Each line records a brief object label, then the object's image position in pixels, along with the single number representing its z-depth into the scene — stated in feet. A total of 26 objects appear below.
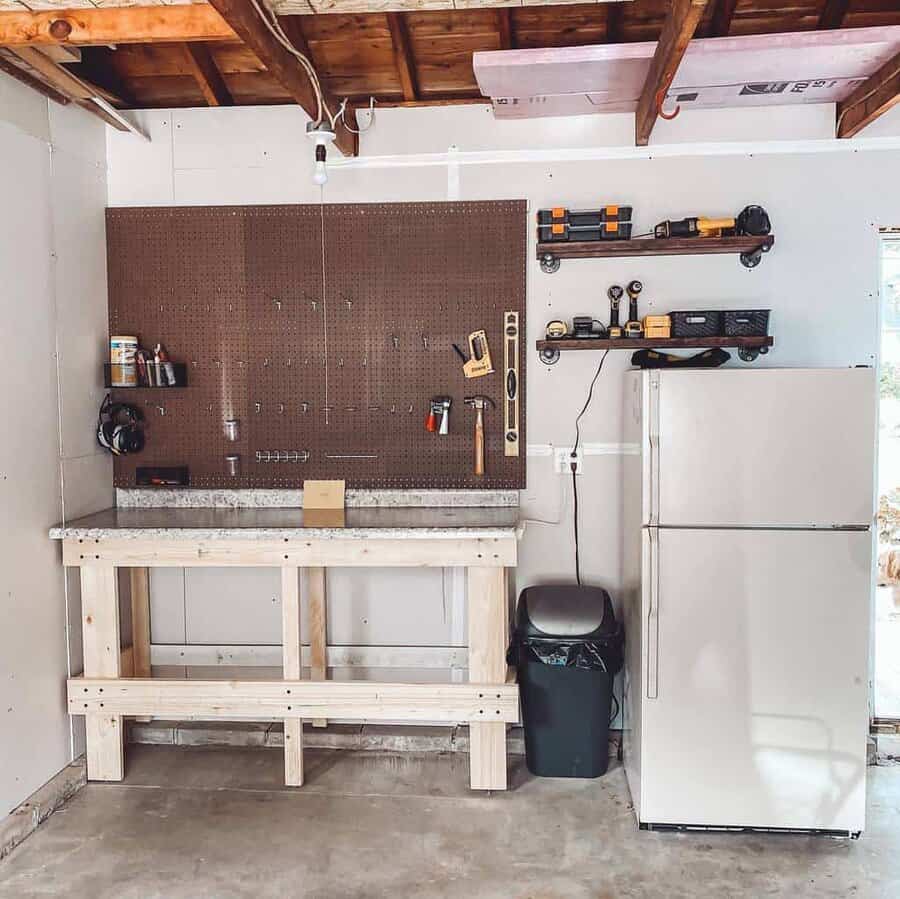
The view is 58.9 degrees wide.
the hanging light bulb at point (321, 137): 9.89
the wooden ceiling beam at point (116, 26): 7.87
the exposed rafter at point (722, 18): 9.59
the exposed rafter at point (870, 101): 9.07
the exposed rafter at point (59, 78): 8.84
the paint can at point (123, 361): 10.90
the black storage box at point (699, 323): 10.33
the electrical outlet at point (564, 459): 11.13
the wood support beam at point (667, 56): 7.40
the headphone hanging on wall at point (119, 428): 10.91
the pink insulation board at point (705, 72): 8.63
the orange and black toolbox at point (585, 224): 10.34
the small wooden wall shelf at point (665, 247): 10.28
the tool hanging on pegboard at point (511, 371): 11.02
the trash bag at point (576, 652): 9.89
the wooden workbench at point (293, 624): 9.51
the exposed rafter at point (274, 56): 7.32
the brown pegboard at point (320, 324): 11.05
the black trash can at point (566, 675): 9.91
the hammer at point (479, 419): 10.89
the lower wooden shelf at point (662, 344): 10.22
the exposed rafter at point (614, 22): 9.75
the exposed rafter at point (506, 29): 9.66
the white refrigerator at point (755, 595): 8.63
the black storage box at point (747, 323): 10.23
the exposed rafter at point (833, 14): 9.53
